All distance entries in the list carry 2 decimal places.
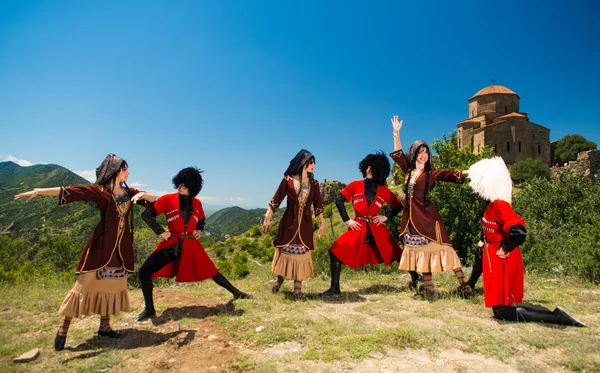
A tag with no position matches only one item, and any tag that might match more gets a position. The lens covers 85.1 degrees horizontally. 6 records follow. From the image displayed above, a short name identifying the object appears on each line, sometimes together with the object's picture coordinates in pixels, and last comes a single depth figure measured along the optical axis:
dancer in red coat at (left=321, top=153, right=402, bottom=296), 5.57
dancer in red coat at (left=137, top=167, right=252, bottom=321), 4.66
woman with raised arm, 5.03
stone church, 39.38
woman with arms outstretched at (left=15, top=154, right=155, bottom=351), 3.76
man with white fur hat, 3.90
